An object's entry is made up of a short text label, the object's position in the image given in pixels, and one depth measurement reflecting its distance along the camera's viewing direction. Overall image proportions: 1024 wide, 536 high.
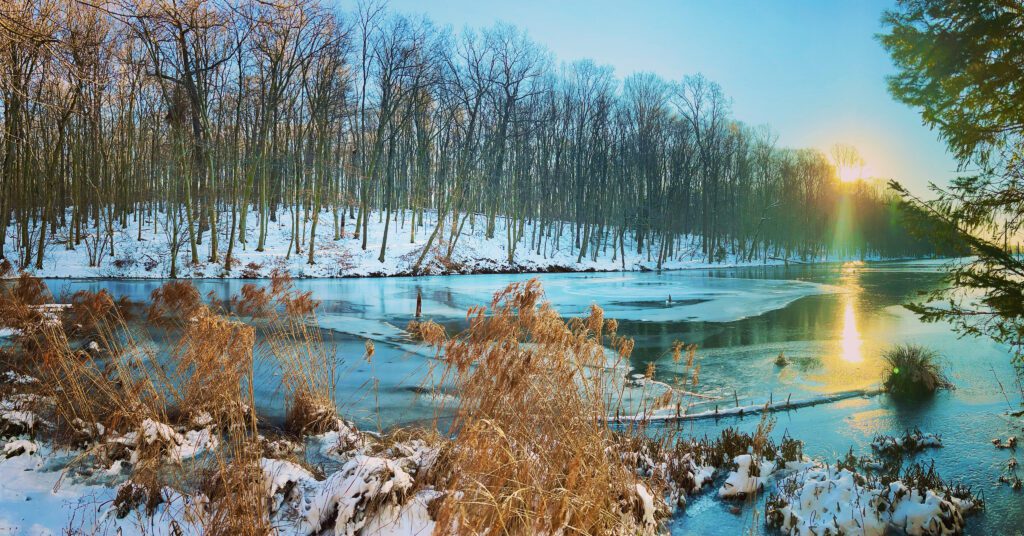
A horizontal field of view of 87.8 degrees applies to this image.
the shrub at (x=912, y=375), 9.47
